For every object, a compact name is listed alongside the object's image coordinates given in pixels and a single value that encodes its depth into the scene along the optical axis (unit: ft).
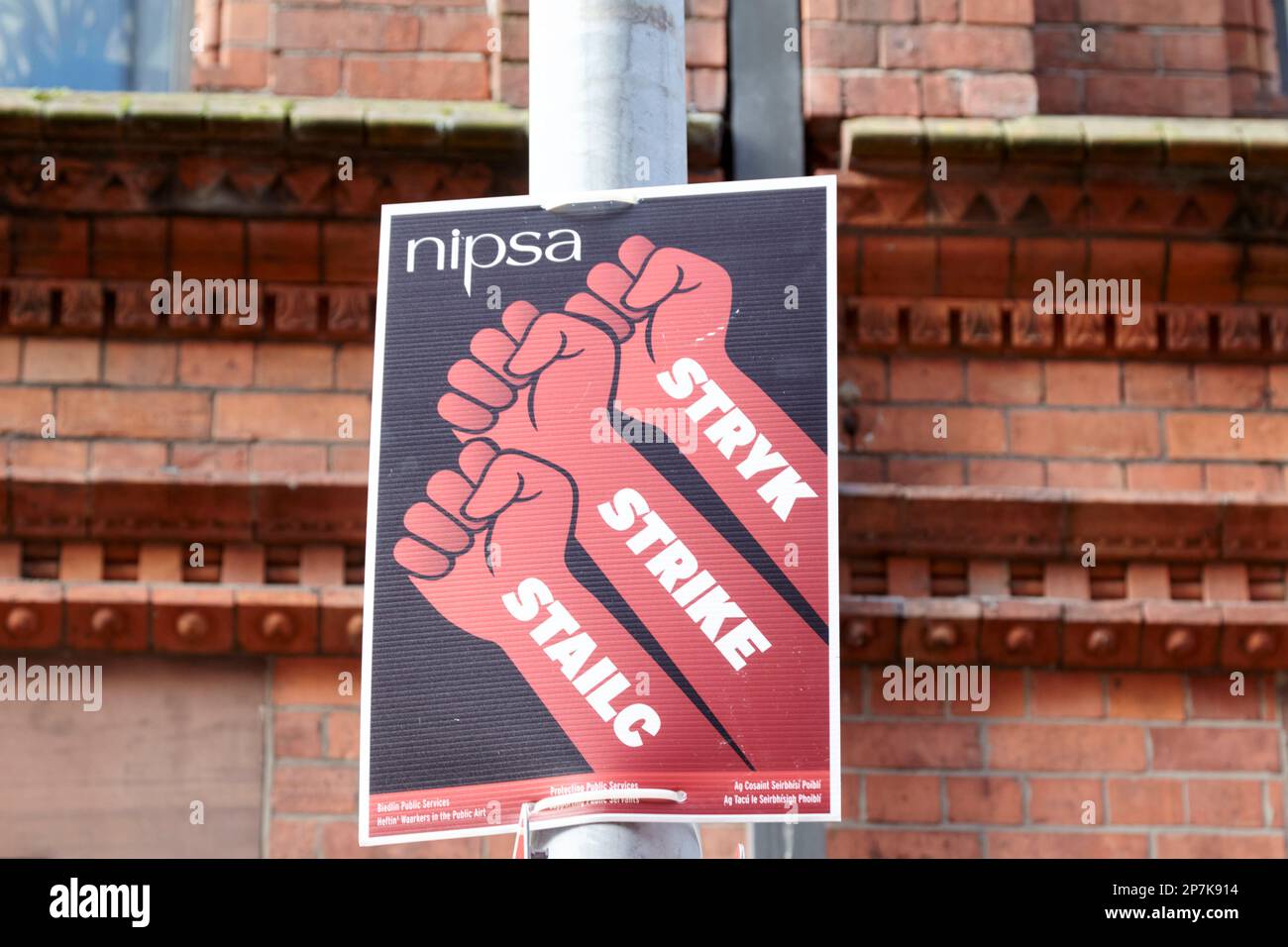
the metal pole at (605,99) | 11.63
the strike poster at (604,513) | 10.59
